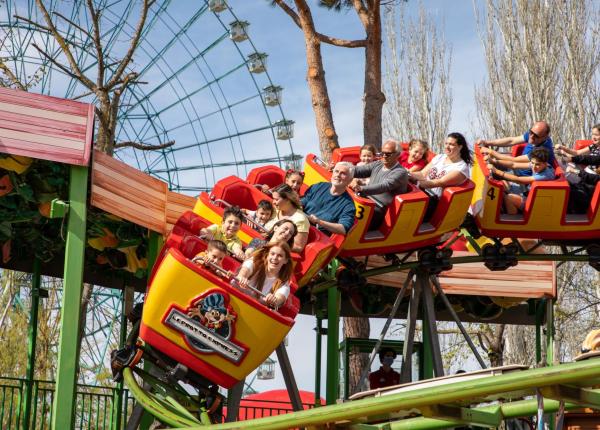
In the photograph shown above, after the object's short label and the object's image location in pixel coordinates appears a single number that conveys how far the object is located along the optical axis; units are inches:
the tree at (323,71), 569.3
